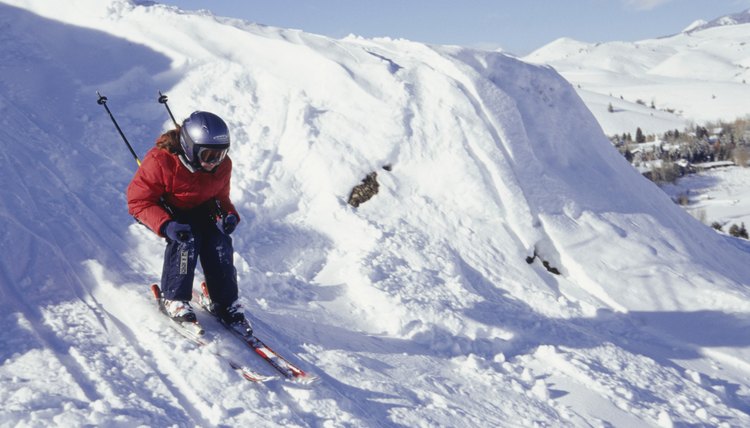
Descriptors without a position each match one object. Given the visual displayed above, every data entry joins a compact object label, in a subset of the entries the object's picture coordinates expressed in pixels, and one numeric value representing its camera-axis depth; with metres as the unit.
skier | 4.86
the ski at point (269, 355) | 4.67
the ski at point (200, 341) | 4.52
